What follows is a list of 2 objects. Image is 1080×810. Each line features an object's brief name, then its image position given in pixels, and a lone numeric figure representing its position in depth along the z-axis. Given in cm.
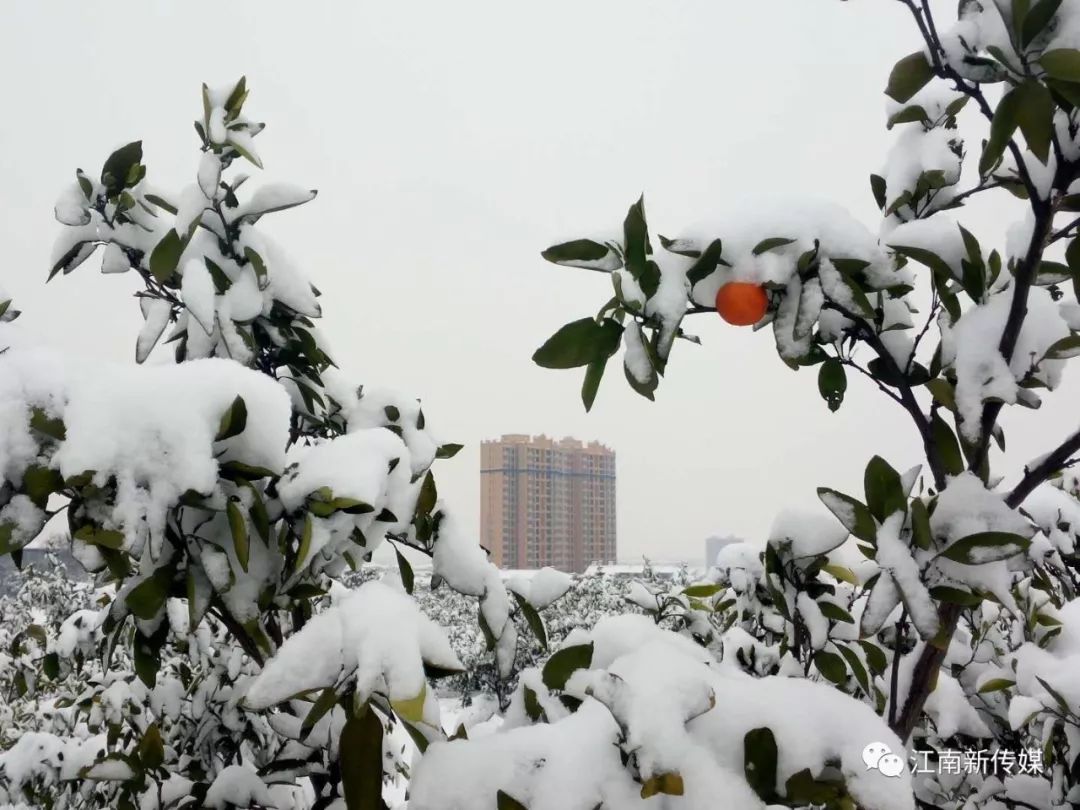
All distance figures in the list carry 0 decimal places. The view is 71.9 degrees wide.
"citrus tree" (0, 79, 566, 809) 62
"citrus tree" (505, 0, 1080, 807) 70
